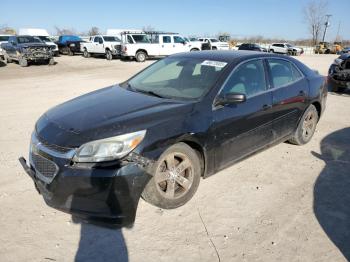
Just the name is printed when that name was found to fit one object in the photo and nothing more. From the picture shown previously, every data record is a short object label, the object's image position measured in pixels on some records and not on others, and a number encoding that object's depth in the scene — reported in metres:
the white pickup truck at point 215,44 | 31.79
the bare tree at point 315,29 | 67.56
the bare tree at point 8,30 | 59.28
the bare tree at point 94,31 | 78.31
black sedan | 2.97
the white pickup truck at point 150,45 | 23.55
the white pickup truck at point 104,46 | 26.16
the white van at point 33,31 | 34.37
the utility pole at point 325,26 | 63.97
